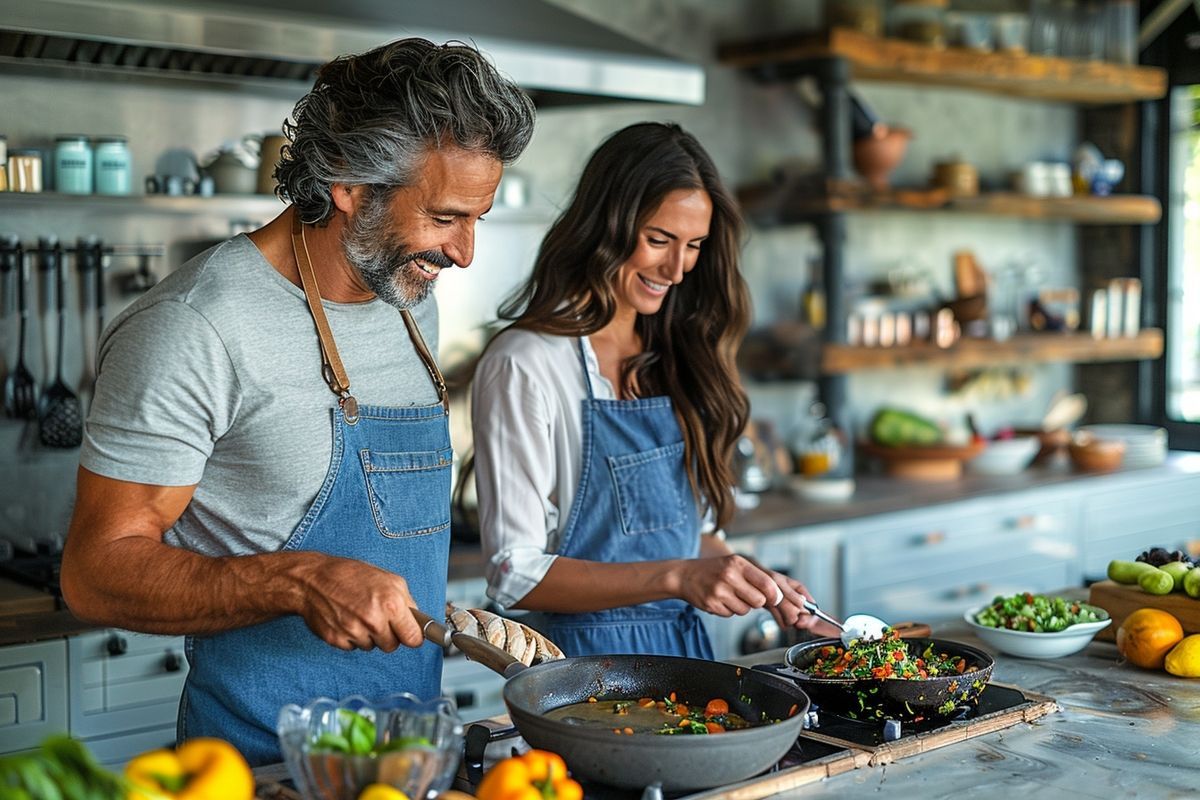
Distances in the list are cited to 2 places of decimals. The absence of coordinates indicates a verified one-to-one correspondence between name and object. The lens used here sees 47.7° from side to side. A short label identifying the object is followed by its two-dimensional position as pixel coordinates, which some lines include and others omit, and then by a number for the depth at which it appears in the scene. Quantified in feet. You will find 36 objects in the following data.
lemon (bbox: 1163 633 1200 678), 7.91
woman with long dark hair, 8.36
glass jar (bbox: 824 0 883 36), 16.57
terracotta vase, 16.74
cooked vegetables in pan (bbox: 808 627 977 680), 6.81
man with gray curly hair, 6.28
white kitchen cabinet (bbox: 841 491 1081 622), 15.23
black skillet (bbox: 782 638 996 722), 6.66
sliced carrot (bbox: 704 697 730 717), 6.25
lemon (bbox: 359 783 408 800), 4.71
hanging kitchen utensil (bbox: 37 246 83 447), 11.84
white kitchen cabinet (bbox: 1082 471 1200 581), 17.90
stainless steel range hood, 9.45
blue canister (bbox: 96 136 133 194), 11.81
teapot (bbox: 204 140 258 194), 12.39
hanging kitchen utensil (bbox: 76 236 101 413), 12.09
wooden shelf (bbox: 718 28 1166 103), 16.07
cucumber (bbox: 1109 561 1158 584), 8.85
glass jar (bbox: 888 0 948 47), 17.44
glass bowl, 4.86
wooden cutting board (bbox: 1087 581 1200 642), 8.38
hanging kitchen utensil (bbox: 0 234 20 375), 11.69
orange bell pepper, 4.90
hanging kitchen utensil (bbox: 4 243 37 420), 11.76
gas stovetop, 5.85
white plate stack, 19.30
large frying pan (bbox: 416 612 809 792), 5.42
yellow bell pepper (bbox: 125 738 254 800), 4.44
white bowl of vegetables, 8.23
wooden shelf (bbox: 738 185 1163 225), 16.35
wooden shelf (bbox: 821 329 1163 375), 16.43
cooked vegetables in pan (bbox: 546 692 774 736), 5.98
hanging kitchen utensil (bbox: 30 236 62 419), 11.88
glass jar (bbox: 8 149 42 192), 11.46
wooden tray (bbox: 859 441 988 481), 17.37
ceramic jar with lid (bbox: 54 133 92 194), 11.60
